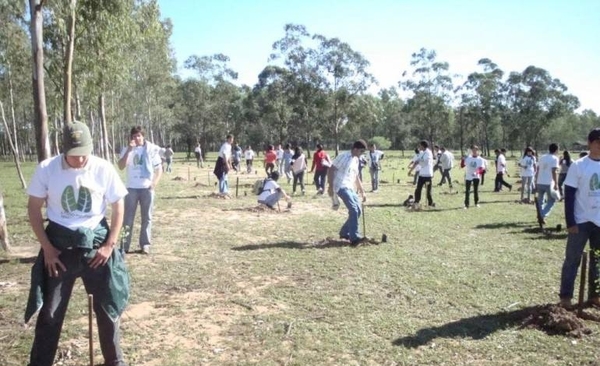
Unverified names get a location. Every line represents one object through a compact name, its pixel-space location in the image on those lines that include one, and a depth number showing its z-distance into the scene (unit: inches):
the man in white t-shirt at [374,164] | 715.7
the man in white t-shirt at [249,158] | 1137.5
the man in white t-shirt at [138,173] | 285.4
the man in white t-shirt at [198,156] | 1389.5
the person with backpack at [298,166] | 676.7
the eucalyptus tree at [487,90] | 2225.6
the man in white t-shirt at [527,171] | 591.8
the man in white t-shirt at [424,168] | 523.7
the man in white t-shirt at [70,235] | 131.4
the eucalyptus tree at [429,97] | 2071.9
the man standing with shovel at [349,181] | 333.4
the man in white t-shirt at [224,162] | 581.1
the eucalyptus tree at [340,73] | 1854.1
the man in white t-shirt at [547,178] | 423.8
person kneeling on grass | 509.7
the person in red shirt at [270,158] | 836.0
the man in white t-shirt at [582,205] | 201.2
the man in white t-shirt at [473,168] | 536.1
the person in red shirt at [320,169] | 667.4
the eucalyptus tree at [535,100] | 2158.0
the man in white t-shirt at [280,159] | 947.7
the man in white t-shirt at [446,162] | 754.8
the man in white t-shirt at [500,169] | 720.3
